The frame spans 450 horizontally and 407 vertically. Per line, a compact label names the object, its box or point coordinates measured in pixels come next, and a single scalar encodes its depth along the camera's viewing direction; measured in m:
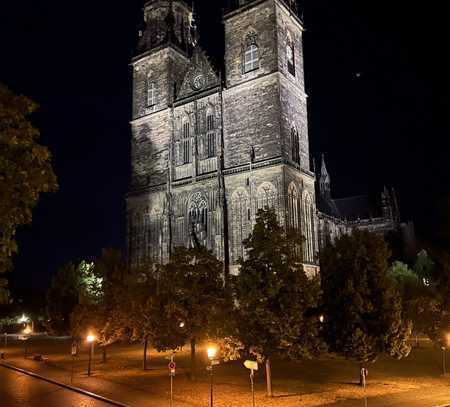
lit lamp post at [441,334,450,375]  24.59
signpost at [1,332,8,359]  32.17
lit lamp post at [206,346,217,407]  17.08
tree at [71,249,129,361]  27.54
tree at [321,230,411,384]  19.89
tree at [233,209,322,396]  18.06
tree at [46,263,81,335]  40.94
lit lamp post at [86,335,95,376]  23.53
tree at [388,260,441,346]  25.61
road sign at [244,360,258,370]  15.64
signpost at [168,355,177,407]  16.17
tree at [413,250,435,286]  53.47
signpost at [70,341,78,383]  24.45
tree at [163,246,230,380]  21.45
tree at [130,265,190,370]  21.73
